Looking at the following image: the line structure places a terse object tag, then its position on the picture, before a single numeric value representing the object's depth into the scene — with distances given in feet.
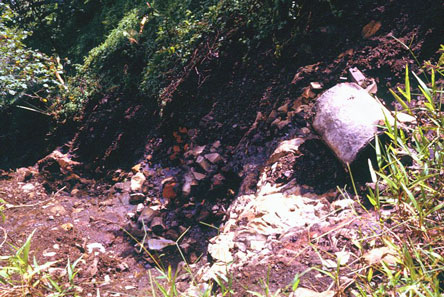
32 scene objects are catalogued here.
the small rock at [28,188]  13.33
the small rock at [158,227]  9.43
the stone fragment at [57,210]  11.25
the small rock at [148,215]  9.84
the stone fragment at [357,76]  7.00
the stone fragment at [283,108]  8.37
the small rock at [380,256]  3.56
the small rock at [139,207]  10.48
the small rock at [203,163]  9.57
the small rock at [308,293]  3.58
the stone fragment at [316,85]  7.88
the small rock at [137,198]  10.99
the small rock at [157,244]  8.84
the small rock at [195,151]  10.18
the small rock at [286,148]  7.30
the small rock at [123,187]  11.91
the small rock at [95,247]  9.47
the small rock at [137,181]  11.39
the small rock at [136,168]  12.09
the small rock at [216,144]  9.96
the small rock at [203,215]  8.97
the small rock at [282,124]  8.02
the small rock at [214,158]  9.53
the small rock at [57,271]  7.09
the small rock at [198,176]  9.61
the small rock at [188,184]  9.71
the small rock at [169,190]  10.14
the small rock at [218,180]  9.15
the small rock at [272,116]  8.55
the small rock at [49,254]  8.33
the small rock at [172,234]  9.25
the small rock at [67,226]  10.14
